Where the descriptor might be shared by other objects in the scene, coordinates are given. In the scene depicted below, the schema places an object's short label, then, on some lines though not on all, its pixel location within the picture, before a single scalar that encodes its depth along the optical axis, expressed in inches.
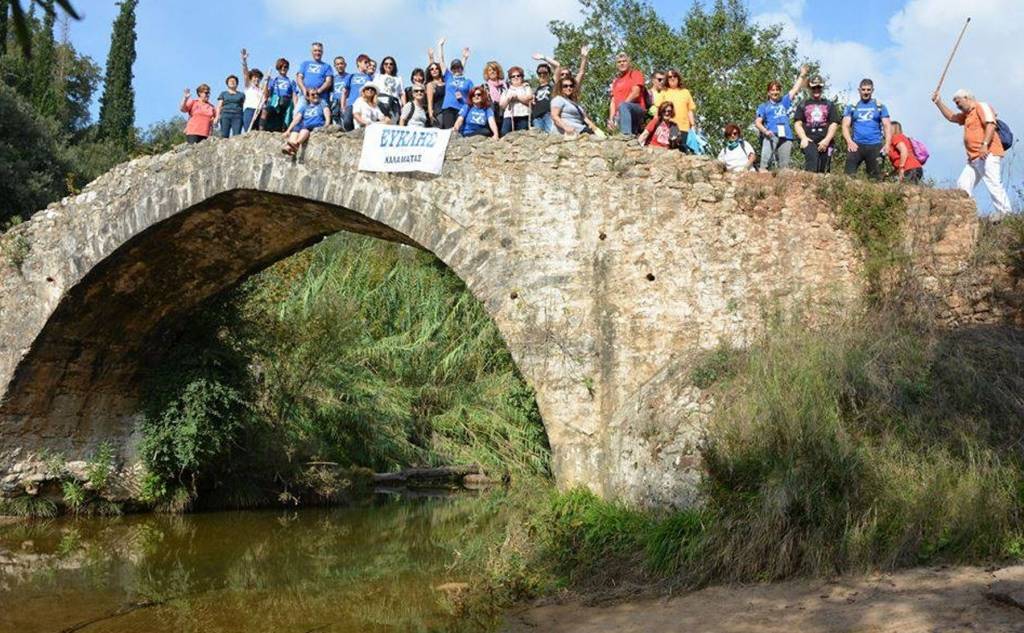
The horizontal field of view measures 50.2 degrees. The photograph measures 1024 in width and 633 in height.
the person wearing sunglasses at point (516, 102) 427.5
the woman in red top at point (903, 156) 404.5
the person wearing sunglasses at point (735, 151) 418.0
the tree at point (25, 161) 853.2
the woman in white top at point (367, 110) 442.3
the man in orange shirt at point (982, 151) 380.8
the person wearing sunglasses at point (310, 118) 445.5
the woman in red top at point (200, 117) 519.2
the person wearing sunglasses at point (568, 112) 412.5
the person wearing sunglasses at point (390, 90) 451.5
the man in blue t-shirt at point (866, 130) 397.4
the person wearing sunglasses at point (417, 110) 436.8
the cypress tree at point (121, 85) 1202.0
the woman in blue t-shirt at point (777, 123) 414.9
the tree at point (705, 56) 944.3
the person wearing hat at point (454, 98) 437.4
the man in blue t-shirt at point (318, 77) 469.7
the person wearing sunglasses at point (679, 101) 422.0
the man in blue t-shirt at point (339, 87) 472.7
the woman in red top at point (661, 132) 407.5
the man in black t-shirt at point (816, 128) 403.5
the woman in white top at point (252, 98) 488.1
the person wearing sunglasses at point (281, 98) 477.7
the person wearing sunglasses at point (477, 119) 429.1
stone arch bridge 362.0
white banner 406.9
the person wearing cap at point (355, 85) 462.9
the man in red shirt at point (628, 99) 421.4
